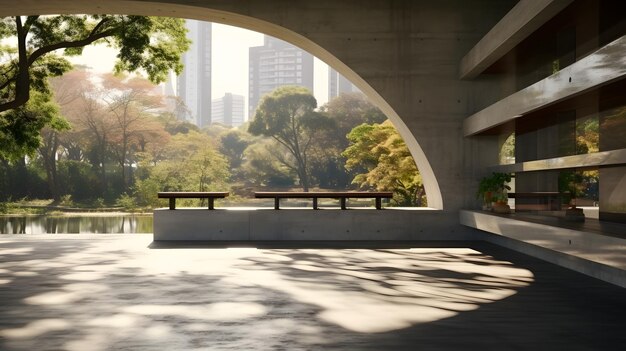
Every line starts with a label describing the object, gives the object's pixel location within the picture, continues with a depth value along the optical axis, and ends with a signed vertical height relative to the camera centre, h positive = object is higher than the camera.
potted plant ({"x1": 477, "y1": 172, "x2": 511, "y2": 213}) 11.28 -0.11
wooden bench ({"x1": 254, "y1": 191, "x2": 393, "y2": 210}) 13.06 -0.21
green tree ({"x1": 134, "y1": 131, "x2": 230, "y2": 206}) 37.00 +0.44
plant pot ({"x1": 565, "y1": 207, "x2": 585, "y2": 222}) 8.41 -0.37
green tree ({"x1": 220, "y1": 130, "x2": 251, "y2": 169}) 52.88 +3.29
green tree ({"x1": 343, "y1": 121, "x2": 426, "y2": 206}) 21.11 +0.84
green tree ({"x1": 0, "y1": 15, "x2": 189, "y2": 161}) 16.03 +3.51
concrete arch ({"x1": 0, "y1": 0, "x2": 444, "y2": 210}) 12.69 +3.34
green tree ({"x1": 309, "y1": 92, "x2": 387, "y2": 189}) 45.09 +3.02
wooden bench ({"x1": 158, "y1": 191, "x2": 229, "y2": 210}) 12.91 -0.23
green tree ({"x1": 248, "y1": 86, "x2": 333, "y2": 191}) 46.59 +4.53
